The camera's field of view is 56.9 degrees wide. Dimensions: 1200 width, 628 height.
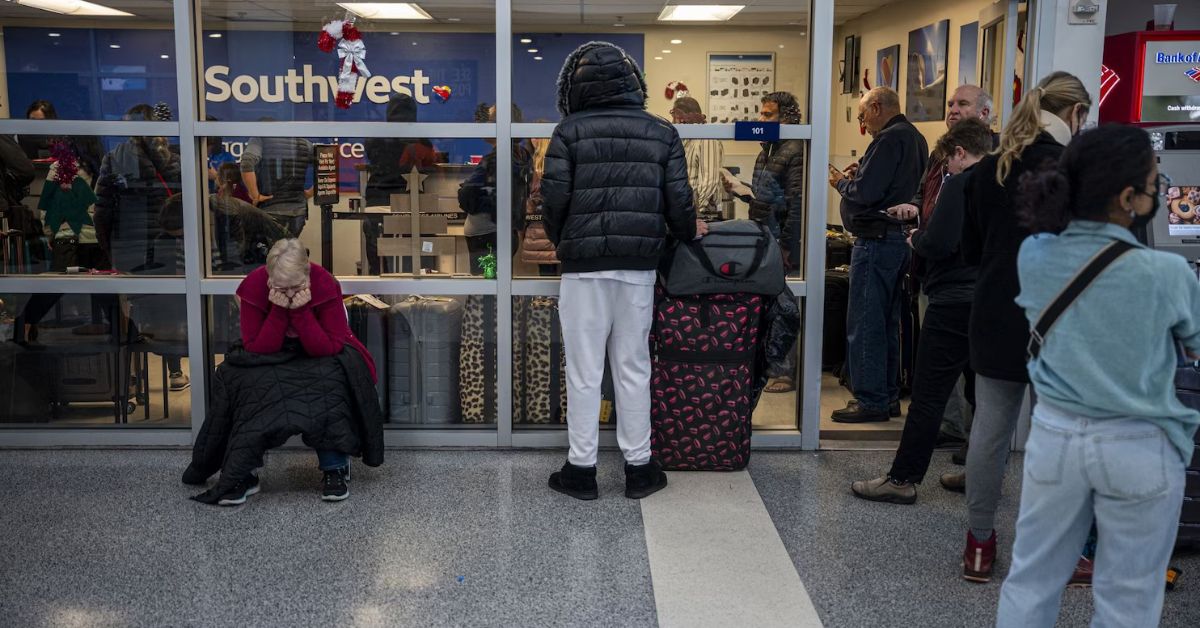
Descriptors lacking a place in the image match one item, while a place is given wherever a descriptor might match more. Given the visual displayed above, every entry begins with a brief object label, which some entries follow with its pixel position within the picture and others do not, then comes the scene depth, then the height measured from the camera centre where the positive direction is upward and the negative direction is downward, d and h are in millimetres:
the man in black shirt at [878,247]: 5348 -275
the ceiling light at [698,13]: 4938 +788
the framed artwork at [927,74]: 7492 +831
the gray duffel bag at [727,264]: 4453 -295
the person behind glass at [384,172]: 4930 +78
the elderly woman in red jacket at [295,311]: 4230 -475
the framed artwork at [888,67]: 8547 +975
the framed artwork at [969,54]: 6652 +842
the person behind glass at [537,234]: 4930 -196
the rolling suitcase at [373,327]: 5102 -634
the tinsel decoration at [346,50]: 4863 +608
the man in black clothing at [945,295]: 3904 -367
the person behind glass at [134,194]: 4980 -26
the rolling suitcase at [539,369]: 5086 -823
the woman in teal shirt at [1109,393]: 2318 -424
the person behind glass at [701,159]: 4914 +140
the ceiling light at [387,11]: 4910 +787
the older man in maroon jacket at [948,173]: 4711 +87
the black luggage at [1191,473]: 3543 -896
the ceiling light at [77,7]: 4957 +806
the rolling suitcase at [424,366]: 5137 -816
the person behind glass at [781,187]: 4910 +19
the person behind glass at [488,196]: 4934 -28
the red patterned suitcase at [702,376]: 4516 -756
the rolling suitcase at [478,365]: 5090 -806
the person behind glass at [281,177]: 4969 +54
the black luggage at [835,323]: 6566 -776
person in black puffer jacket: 4164 -138
